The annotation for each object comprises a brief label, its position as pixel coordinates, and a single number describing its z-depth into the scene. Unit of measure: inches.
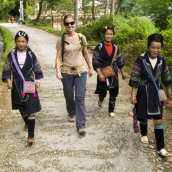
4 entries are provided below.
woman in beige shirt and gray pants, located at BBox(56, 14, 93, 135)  166.6
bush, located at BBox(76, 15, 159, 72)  371.0
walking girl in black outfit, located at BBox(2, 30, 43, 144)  155.5
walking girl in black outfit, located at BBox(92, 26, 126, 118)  185.0
